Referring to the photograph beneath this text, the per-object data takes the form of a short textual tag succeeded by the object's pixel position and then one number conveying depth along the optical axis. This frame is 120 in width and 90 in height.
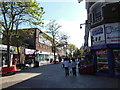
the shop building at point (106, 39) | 7.61
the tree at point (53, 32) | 26.17
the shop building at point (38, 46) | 23.03
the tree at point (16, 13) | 10.04
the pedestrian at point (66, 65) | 8.32
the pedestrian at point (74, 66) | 8.26
